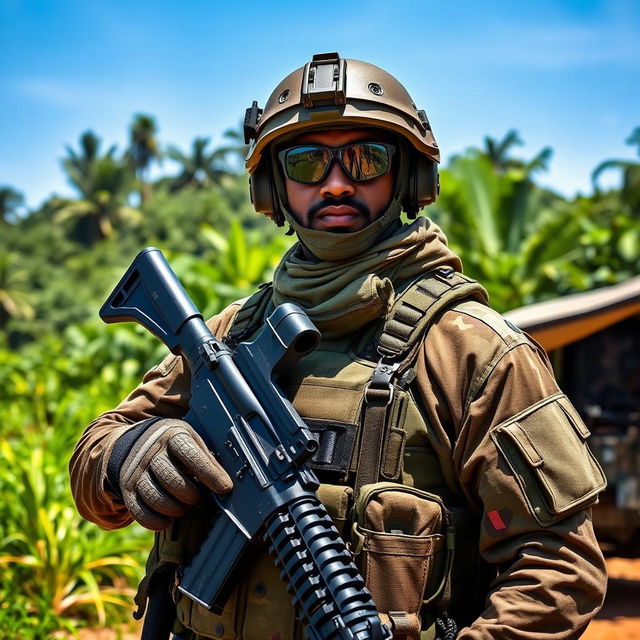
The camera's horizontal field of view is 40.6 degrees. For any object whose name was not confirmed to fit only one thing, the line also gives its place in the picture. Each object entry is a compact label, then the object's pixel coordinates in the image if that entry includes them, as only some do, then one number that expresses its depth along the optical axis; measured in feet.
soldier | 5.75
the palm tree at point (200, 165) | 151.02
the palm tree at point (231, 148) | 113.91
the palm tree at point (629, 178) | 59.11
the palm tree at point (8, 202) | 140.87
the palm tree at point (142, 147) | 148.77
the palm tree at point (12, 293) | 103.65
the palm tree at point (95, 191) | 132.46
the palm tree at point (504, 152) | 104.47
